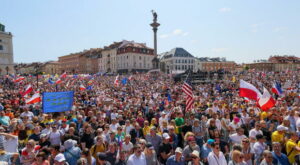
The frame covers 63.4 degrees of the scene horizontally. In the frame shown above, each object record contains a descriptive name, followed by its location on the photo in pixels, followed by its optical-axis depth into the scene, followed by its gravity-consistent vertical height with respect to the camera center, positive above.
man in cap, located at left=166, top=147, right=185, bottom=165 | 5.23 -1.86
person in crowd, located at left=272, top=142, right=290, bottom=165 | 5.23 -1.81
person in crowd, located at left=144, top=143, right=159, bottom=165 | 5.62 -1.89
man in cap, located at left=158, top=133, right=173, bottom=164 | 6.06 -1.92
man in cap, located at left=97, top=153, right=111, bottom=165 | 5.26 -1.84
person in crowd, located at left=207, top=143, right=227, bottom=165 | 5.21 -1.81
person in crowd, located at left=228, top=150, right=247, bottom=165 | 4.90 -1.72
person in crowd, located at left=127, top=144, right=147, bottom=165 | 5.28 -1.83
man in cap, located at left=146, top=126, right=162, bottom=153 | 6.71 -1.78
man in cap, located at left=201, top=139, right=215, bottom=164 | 5.79 -1.85
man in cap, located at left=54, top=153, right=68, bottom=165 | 4.73 -1.67
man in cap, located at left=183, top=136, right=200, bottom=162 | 5.73 -1.76
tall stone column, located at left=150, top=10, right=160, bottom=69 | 50.25 +9.93
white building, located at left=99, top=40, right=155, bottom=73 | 88.68 +6.53
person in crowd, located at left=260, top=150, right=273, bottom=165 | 4.89 -1.71
